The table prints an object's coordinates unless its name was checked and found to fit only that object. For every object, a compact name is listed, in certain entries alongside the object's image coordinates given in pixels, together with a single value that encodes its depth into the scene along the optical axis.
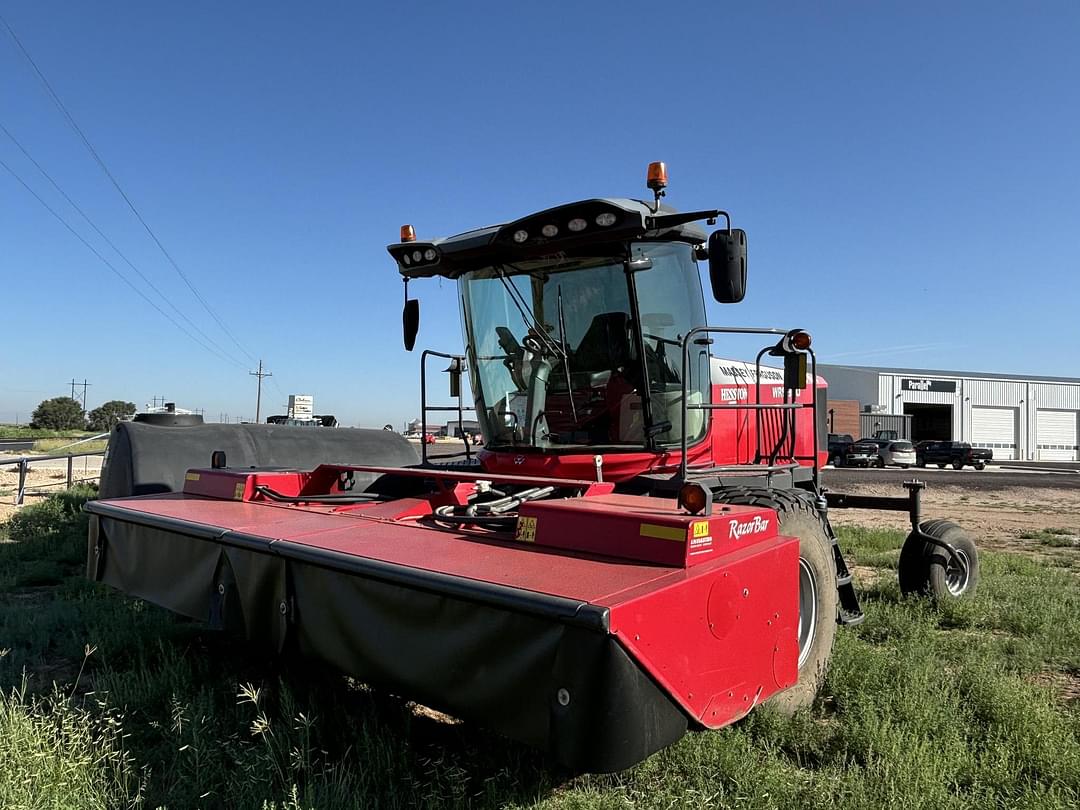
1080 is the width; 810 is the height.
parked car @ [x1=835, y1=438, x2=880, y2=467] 34.72
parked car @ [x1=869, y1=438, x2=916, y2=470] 35.56
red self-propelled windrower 2.35
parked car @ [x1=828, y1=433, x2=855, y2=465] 34.59
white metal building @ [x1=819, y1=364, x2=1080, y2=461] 49.69
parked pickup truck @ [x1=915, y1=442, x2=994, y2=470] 35.19
